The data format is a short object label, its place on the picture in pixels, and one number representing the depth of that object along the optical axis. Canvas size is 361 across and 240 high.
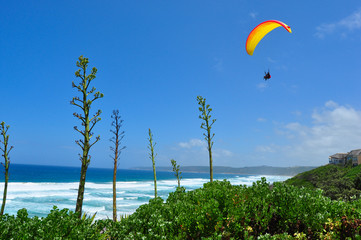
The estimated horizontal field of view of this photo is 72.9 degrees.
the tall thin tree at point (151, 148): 23.95
